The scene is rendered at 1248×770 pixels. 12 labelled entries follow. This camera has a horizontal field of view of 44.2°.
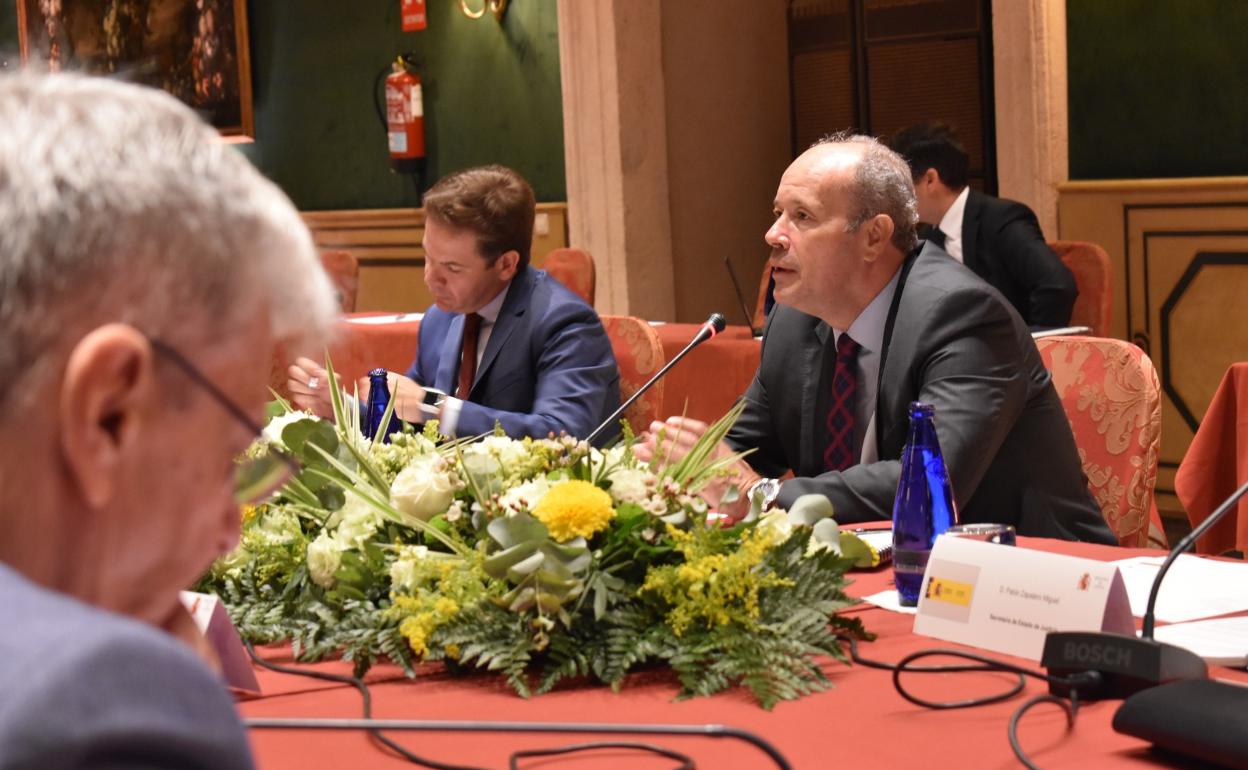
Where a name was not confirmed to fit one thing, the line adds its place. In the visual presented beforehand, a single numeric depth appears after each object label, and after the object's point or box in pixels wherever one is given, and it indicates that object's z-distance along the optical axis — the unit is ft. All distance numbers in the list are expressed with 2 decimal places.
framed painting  30.14
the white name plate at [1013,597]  4.90
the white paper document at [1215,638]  4.89
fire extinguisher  26.84
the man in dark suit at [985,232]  17.07
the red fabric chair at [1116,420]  8.59
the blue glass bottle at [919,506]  5.82
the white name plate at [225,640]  5.02
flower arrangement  4.98
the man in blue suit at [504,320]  11.00
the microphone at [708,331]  7.36
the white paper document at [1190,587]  5.54
